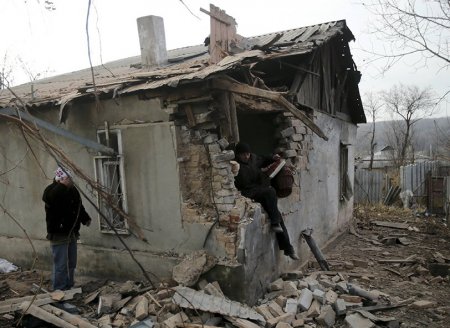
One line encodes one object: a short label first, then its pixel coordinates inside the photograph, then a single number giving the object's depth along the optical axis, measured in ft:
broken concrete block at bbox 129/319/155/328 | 14.30
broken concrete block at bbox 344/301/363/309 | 16.80
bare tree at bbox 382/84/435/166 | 89.68
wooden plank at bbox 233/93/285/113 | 18.11
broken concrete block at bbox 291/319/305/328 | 15.11
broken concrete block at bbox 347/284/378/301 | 17.57
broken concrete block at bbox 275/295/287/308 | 16.42
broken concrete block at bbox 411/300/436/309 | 17.01
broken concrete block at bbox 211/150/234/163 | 16.96
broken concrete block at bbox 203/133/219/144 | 17.07
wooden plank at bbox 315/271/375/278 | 20.85
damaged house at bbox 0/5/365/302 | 16.52
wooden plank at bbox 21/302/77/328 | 14.21
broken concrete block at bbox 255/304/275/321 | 15.37
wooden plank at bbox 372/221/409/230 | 35.70
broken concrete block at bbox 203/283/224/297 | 15.75
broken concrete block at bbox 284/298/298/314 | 15.92
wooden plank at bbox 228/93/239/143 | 16.58
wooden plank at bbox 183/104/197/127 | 16.85
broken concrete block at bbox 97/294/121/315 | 15.99
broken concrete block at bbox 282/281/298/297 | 17.26
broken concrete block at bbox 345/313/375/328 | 14.97
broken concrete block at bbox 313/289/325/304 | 16.85
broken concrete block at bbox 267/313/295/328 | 14.97
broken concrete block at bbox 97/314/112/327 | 14.88
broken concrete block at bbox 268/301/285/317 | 15.69
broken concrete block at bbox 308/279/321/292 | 17.89
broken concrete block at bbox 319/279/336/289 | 18.77
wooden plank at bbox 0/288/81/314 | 15.47
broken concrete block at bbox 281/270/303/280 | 19.56
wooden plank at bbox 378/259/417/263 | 24.31
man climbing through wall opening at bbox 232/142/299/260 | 17.89
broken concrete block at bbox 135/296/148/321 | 14.85
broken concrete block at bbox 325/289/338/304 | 16.97
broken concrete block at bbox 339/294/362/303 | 17.26
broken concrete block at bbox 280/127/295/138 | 21.91
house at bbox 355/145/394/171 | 105.19
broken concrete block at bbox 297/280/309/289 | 18.12
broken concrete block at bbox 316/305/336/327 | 15.46
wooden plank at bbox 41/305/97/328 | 14.25
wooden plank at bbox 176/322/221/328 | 14.20
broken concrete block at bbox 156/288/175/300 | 16.03
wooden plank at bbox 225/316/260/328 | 14.34
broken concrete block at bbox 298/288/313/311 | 16.15
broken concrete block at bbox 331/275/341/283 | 19.74
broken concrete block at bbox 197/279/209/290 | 16.20
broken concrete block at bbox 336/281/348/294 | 18.26
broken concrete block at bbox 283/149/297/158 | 21.91
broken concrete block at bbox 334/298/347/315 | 16.12
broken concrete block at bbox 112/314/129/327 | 14.96
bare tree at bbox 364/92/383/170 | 126.34
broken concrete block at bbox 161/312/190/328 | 14.19
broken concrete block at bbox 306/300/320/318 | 15.77
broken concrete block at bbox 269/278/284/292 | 17.75
